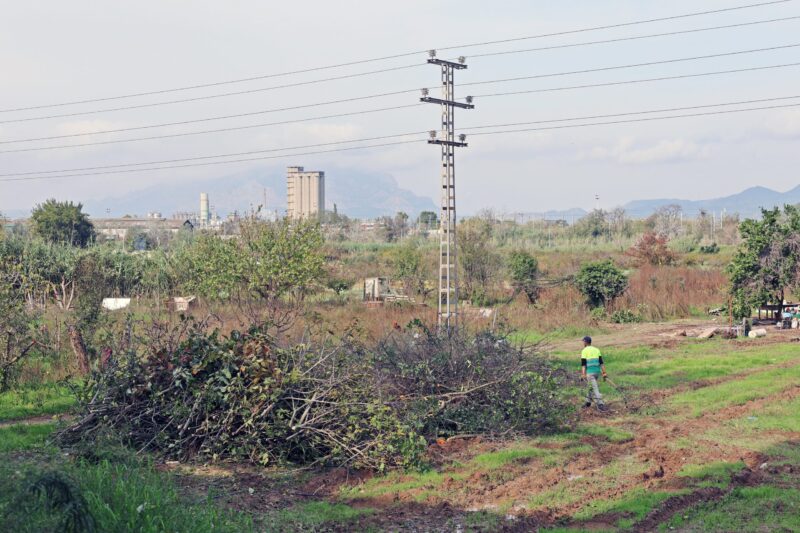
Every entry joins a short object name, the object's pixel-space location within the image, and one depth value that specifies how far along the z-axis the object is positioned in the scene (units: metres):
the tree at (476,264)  39.69
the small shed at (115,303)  32.62
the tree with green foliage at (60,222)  58.22
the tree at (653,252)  48.59
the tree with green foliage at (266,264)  31.41
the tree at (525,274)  39.09
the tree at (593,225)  86.19
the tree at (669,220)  81.81
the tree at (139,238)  70.97
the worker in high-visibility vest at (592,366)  16.31
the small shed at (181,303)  31.19
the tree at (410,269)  39.19
